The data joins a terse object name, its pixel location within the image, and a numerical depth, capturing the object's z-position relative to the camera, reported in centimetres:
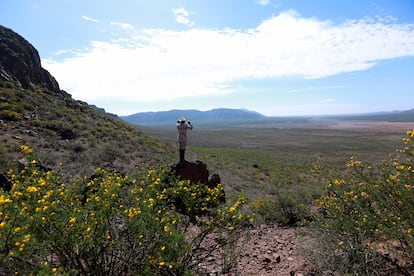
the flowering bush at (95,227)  244
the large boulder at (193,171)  873
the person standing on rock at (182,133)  892
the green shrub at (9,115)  1551
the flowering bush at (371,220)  395
